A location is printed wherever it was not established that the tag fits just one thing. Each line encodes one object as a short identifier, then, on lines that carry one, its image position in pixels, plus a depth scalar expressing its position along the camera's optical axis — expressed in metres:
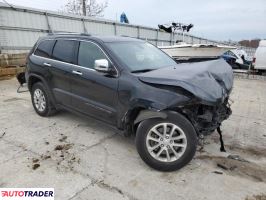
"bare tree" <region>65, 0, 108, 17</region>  21.53
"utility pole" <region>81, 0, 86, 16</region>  20.65
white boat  9.51
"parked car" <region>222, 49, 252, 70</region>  13.79
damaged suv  2.63
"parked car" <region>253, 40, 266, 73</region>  10.85
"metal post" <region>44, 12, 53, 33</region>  9.36
